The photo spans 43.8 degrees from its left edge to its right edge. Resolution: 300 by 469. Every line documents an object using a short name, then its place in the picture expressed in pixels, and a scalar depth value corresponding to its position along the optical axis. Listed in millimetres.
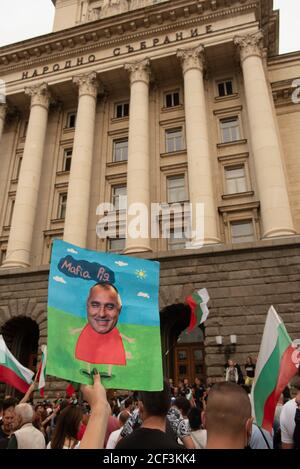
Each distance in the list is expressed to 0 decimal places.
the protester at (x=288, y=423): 4262
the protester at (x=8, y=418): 4704
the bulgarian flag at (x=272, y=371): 4215
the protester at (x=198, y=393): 11231
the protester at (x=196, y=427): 4570
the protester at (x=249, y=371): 10911
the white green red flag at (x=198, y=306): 12711
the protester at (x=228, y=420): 2359
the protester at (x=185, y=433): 4562
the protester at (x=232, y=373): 11898
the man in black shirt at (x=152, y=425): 2406
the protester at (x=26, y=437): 3826
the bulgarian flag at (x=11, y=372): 7016
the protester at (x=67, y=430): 3795
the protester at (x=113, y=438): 4746
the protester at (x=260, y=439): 4023
